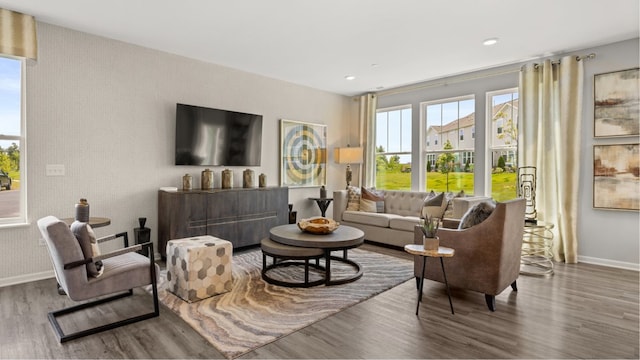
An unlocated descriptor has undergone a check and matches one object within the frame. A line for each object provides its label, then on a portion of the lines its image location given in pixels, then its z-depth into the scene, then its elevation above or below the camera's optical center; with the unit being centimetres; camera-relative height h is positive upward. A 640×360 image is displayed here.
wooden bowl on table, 348 -51
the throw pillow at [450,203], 471 -36
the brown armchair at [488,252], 277 -62
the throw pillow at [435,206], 477 -41
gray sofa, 477 -59
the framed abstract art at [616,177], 392 +1
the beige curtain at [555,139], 422 +51
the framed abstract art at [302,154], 577 +42
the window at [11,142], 338 +34
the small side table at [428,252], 262 -58
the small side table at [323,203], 591 -46
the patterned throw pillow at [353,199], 564 -37
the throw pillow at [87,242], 234 -46
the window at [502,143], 492 +51
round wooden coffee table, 320 -61
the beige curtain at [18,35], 315 +134
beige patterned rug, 233 -107
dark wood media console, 408 -48
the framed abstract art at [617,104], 390 +88
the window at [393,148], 612 +54
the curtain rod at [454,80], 422 +154
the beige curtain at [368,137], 649 +76
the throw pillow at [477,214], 291 -32
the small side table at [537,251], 391 -91
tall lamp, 627 +39
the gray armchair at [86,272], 221 -68
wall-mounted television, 448 +56
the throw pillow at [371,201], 555 -39
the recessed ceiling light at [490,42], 388 +158
